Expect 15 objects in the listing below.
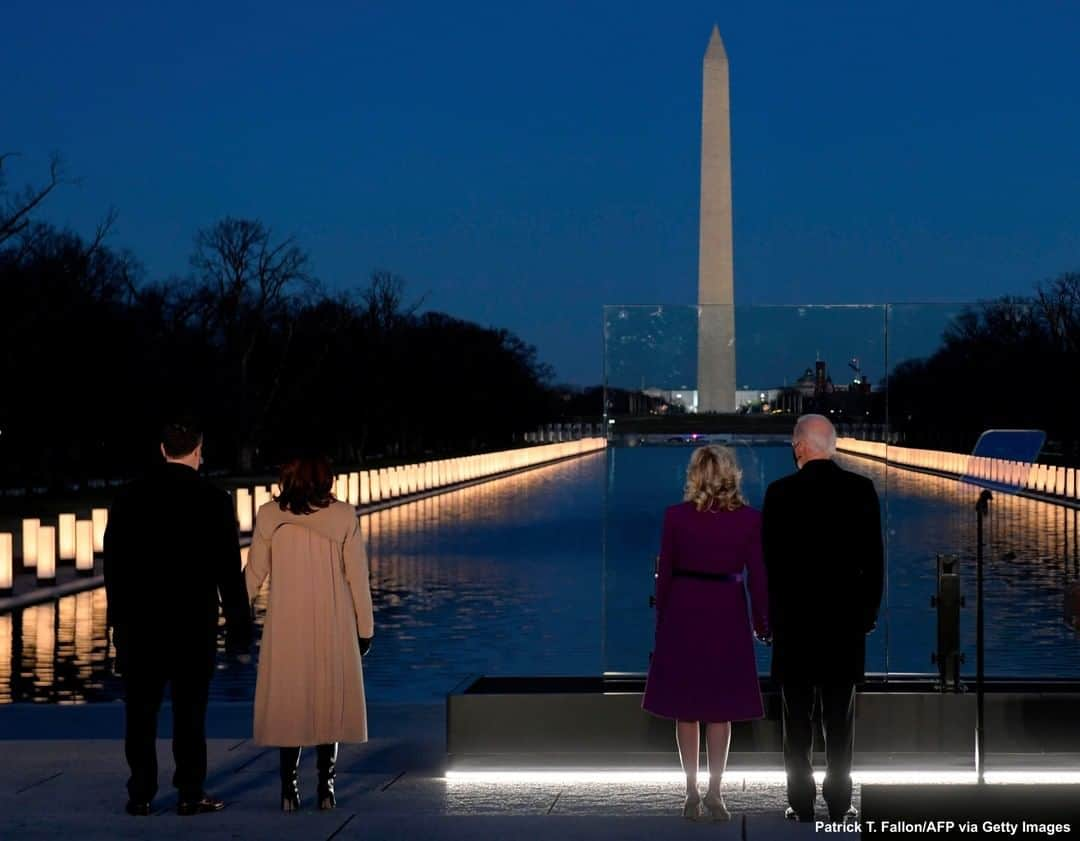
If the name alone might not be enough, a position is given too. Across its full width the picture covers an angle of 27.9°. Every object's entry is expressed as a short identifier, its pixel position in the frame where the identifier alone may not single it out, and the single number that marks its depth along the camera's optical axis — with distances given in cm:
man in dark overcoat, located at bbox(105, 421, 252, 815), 1010
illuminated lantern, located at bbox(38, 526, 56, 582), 2725
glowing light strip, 1095
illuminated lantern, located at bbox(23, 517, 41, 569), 2679
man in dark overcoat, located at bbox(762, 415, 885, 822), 965
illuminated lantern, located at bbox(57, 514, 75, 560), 3017
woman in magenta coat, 967
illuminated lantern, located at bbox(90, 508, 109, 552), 3262
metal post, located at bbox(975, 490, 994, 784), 1042
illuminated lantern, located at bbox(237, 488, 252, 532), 3894
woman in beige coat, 1006
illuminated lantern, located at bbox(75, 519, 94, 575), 2914
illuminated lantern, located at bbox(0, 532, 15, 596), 2536
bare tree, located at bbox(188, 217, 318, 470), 7875
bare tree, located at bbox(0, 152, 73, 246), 4692
